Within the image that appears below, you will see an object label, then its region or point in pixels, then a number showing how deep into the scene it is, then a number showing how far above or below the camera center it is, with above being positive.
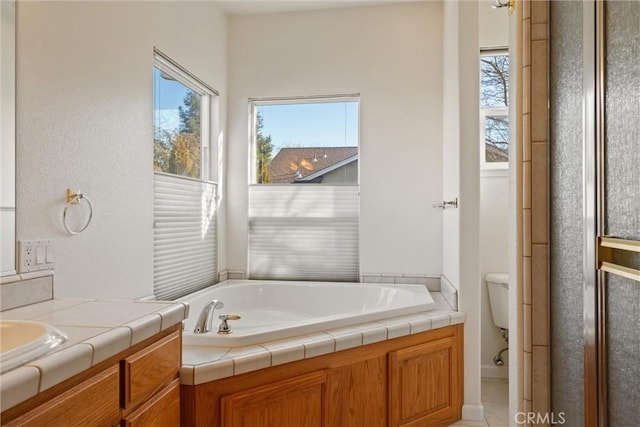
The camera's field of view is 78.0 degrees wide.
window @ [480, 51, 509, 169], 2.98 +0.80
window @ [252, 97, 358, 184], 3.24 +0.61
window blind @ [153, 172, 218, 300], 2.37 -0.15
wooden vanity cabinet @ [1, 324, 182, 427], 0.80 -0.44
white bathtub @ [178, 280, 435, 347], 2.71 -0.63
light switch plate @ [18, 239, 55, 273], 1.40 -0.15
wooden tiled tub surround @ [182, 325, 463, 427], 1.44 -0.76
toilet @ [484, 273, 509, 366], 2.79 -0.61
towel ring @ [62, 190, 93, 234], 1.62 +0.05
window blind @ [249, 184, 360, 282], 3.22 -0.15
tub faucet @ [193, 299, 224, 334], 1.78 -0.49
